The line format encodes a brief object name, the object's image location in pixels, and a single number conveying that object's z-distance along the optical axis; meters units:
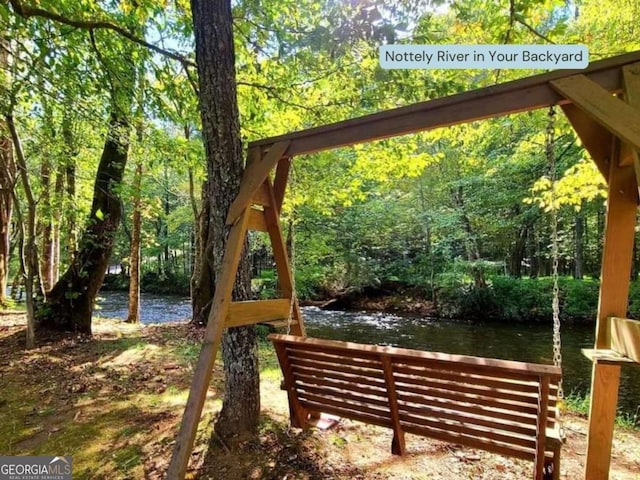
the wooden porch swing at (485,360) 1.65
